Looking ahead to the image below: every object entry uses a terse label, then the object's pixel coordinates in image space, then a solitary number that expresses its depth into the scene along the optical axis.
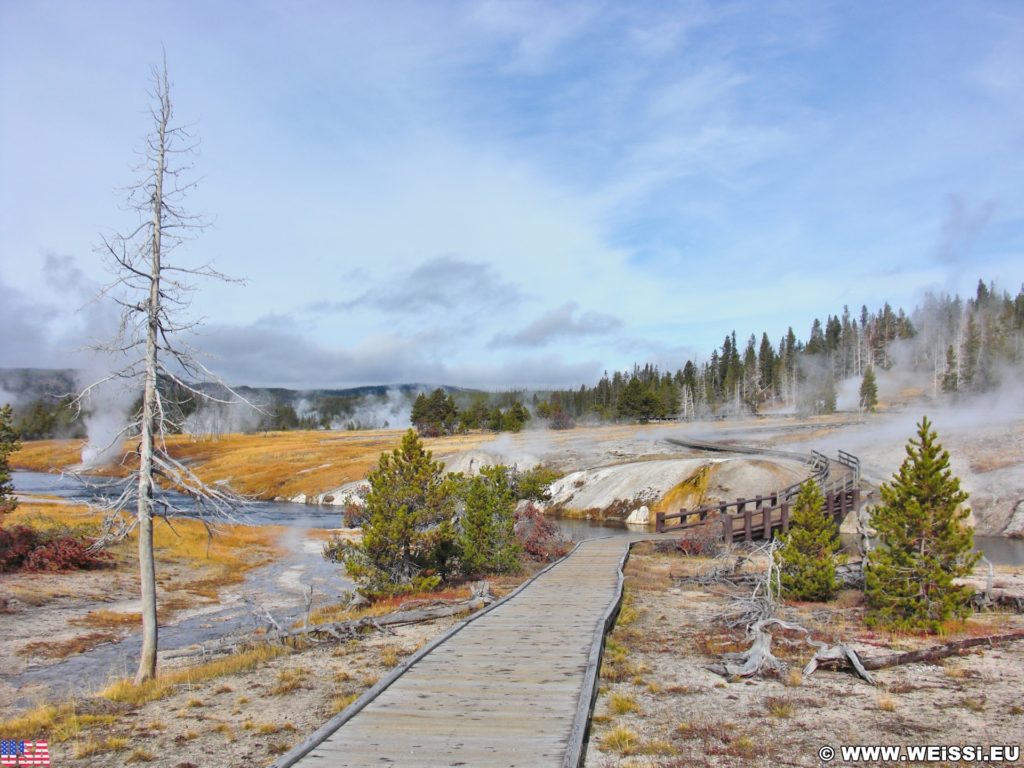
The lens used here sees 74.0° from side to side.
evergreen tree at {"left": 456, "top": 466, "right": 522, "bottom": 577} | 23.66
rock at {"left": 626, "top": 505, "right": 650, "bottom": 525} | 46.99
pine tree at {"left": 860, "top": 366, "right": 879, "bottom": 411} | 110.81
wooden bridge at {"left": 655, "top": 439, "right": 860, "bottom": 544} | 31.30
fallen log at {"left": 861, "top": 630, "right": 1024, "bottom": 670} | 12.01
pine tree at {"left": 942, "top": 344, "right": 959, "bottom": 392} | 115.00
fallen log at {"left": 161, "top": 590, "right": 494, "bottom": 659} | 15.59
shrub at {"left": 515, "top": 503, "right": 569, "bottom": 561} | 28.56
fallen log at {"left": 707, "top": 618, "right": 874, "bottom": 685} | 11.73
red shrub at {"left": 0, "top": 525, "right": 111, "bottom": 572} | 28.23
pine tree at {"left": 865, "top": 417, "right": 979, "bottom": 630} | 14.66
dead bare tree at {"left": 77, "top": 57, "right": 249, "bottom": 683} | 13.57
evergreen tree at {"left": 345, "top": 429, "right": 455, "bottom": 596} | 20.62
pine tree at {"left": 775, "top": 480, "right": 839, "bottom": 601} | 18.59
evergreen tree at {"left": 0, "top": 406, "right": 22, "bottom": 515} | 28.98
